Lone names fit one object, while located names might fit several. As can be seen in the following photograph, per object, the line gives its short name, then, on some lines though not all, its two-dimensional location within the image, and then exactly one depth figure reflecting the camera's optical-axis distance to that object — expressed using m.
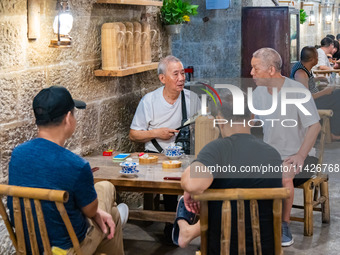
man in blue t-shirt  2.50
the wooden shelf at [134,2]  4.26
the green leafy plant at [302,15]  11.38
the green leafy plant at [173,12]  5.39
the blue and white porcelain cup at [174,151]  3.94
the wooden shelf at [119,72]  4.28
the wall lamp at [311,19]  13.71
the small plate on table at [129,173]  3.52
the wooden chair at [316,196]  4.27
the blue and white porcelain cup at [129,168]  3.53
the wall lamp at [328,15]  15.43
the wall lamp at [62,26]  3.52
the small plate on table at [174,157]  3.93
